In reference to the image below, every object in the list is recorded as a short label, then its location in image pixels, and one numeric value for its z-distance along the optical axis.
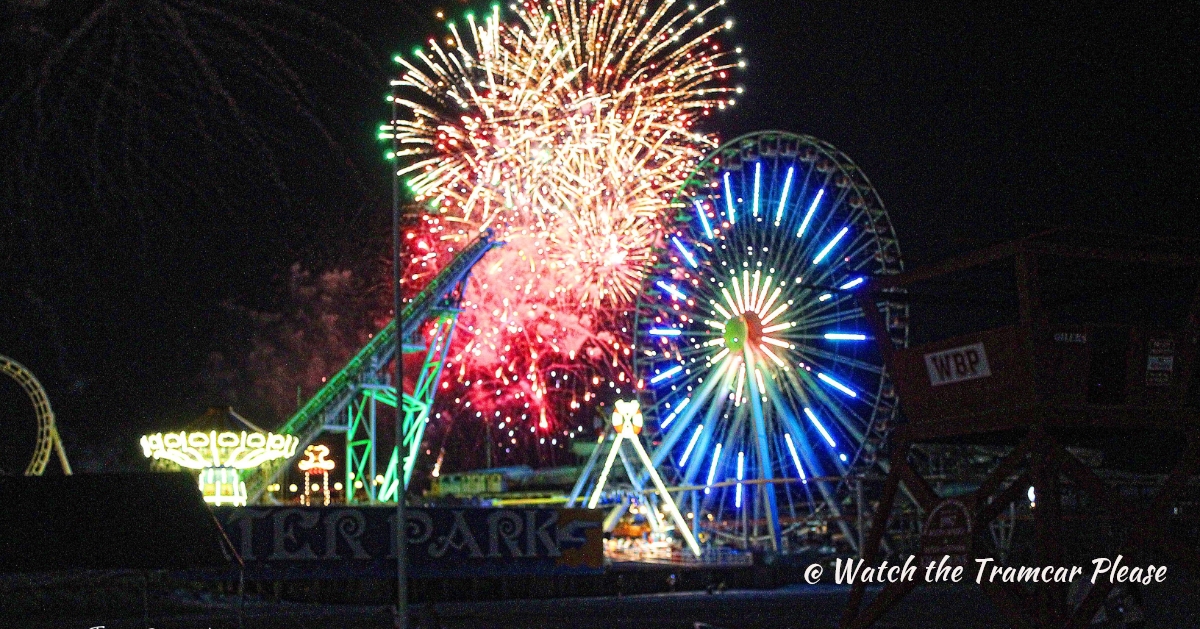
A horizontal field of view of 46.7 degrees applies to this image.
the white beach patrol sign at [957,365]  16.75
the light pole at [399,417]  23.05
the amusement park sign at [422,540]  37.88
